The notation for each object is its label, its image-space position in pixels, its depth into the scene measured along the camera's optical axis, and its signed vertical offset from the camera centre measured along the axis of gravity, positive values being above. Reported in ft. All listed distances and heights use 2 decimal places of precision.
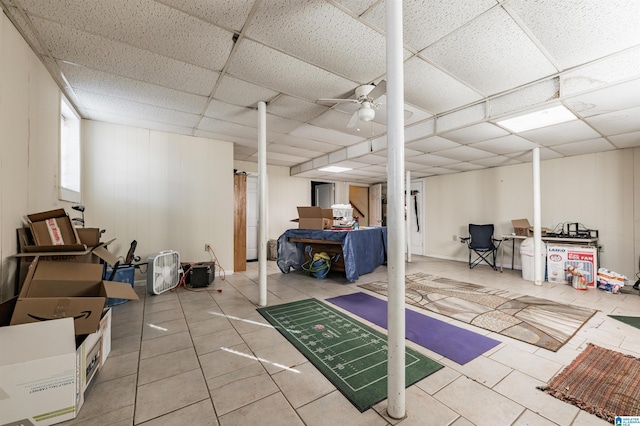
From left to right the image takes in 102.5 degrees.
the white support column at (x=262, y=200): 10.50 +0.60
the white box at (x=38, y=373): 4.22 -2.66
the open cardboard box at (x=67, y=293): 4.98 -1.74
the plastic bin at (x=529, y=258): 15.30 -2.69
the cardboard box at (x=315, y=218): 15.63 -0.22
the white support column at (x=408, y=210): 21.55 +0.40
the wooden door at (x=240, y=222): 17.19 -0.50
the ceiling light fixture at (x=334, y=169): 21.01 +3.83
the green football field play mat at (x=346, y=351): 5.49 -3.68
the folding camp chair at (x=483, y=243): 19.24 -2.24
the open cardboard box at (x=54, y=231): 6.46 -0.41
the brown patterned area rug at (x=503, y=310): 8.15 -3.82
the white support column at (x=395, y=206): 4.58 +0.15
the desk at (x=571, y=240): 14.54 -1.58
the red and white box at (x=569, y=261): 13.70 -2.70
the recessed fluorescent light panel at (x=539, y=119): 9.99 +3.97
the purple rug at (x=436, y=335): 7.04 -3.76
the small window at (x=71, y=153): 11.27 +2.89
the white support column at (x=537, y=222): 14.38 -0.50
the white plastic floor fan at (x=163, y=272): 11.76 -2.69
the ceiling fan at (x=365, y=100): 9.05 +4.16
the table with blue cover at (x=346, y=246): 13.99 -1.98
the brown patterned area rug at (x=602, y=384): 4.96 -3.76
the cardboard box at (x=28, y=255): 6.21 -0.97
